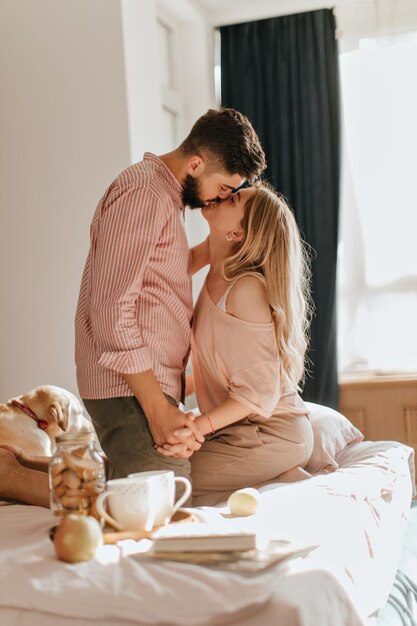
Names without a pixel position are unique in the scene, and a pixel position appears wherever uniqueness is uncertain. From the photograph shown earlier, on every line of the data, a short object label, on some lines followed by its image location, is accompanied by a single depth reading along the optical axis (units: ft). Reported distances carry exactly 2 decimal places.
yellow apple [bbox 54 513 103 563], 4.18
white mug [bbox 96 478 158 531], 4.52
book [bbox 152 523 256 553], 4.19
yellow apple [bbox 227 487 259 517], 5.25
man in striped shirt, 6.61
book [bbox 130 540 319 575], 3.98
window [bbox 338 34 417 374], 15.14
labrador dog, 9.41
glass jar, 4.59
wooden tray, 4.53
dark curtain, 15.23
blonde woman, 7.18
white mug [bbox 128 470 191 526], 4.61
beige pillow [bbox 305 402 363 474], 8.13
